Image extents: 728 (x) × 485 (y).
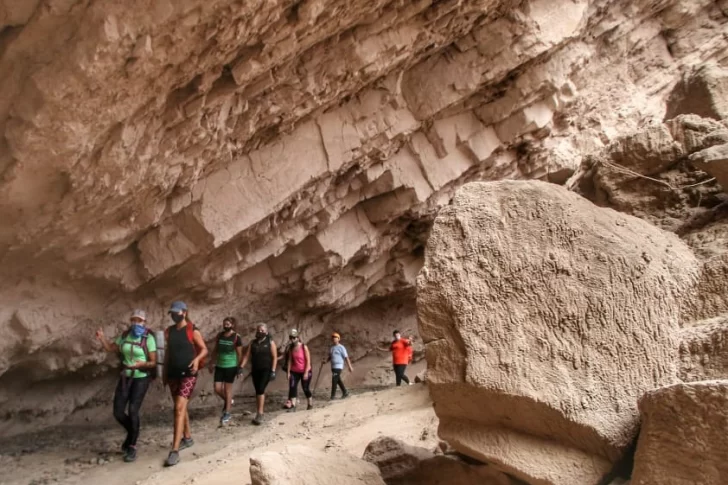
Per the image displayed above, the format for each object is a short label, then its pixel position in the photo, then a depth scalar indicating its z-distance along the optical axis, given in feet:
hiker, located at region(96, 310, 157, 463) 15.46
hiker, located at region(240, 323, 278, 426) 21.15
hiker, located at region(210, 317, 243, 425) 19.70
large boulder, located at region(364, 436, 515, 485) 7.25
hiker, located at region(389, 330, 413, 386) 29.09
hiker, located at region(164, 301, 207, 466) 14.82
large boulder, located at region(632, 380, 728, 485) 5.08
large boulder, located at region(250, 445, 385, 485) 7.13
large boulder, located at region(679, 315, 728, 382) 6.39
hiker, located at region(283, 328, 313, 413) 23.82
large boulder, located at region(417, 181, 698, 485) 6.39
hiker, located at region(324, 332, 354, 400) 26.99
